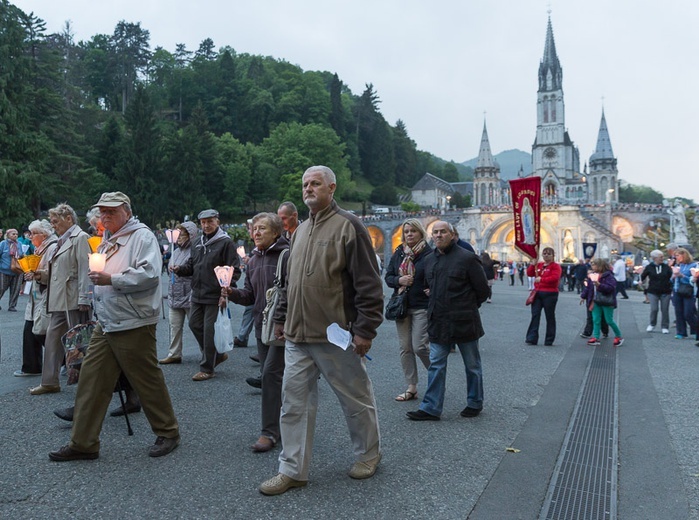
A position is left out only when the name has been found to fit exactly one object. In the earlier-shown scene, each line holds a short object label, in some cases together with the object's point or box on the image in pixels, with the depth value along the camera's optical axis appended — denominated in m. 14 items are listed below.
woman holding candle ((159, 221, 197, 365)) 7.34
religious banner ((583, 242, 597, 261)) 21.25
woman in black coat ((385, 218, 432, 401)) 5.74
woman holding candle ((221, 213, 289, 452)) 5.01
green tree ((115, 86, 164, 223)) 45.88
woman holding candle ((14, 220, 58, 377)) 5.76
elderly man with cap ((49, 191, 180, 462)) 3.93
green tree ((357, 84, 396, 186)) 90.12
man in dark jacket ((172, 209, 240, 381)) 6.41
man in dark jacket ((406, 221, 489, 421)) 5.10
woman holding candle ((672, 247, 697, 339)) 10.59
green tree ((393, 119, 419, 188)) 101.56
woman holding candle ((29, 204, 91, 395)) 5.42
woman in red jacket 9.67
